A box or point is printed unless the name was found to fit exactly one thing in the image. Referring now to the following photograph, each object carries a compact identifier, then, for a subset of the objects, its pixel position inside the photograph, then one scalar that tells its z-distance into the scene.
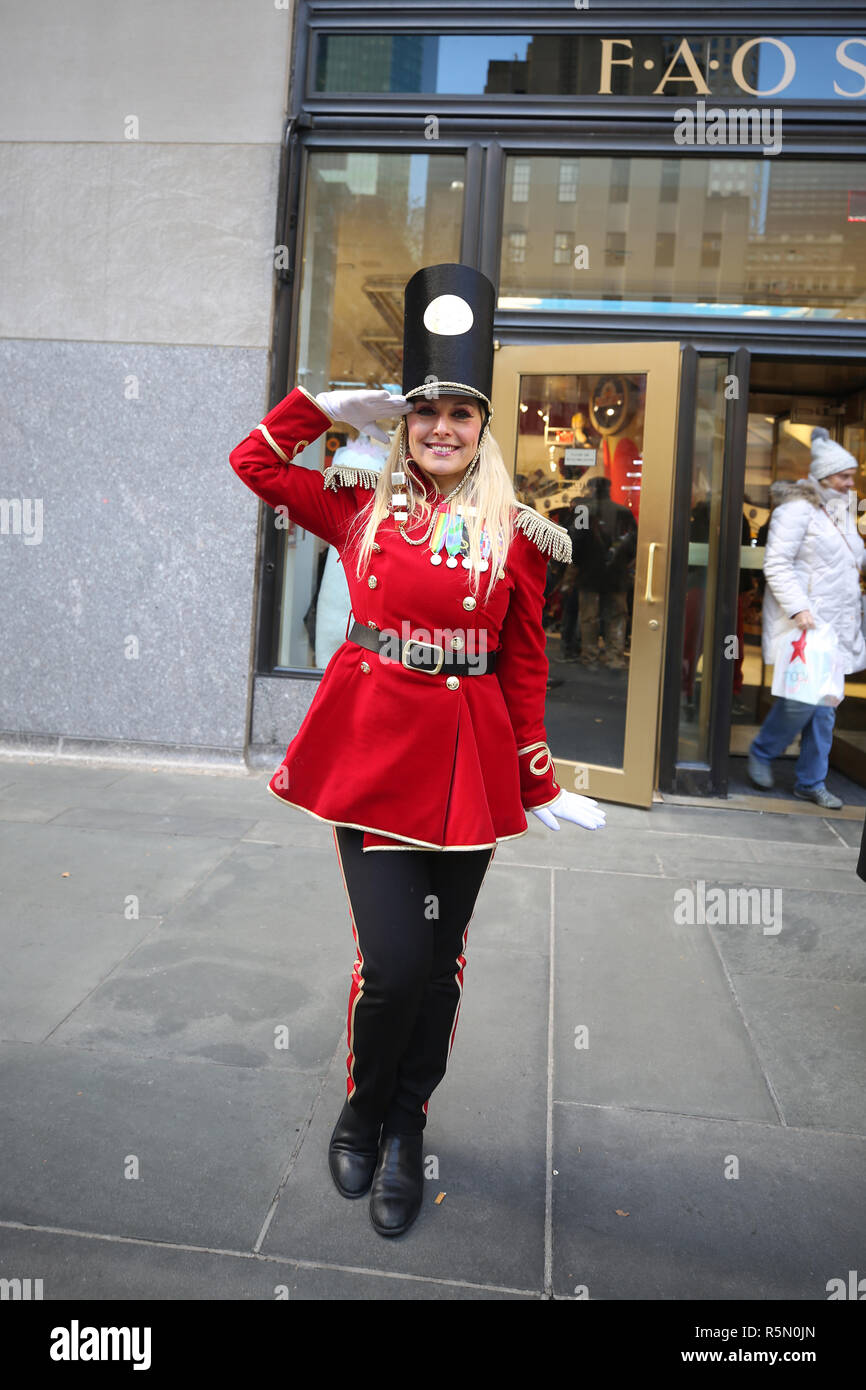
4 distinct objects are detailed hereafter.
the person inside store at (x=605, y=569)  6.21
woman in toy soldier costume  2.45
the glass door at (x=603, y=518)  6.03
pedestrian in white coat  6.42
